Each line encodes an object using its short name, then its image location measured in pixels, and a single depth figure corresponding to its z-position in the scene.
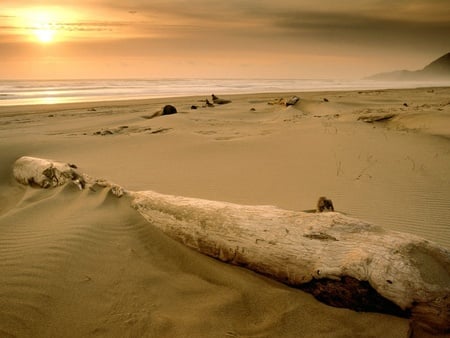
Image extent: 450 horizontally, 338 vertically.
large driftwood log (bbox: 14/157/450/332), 2.22
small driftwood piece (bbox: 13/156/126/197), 4.86
